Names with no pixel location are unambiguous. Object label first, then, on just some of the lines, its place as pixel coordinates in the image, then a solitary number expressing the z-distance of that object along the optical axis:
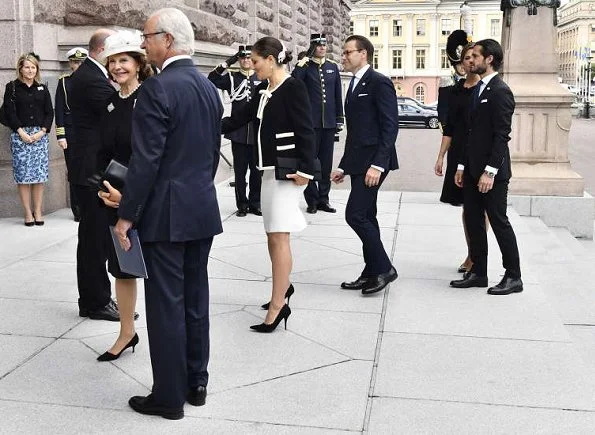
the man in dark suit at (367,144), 6.55
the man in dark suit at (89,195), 5.60
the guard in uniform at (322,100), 10.95
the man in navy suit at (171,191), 3.97
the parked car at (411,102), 39.28
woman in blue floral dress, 9.55
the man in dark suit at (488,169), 6.67
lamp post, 54.81
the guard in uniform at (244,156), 10.48
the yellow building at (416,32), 105.56
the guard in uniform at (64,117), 9.85
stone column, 11.20
